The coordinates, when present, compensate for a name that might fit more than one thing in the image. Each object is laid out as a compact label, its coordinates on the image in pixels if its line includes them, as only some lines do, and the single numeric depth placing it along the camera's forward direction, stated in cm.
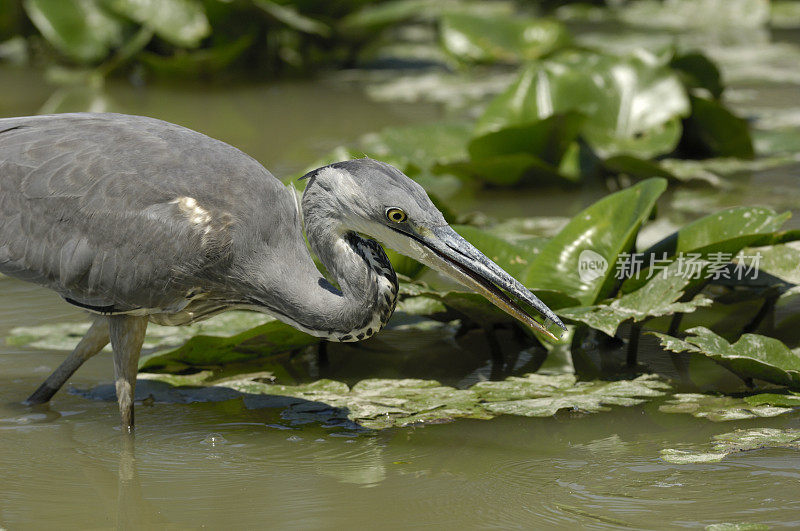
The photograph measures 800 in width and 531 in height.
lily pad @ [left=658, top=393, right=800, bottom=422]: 823
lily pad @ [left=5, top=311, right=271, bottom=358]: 995
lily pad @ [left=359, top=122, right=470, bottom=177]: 1403
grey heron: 744
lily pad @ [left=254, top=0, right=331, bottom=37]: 1883
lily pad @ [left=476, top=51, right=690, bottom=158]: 1412
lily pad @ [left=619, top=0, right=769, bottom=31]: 2469
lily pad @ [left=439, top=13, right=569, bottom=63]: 2012
